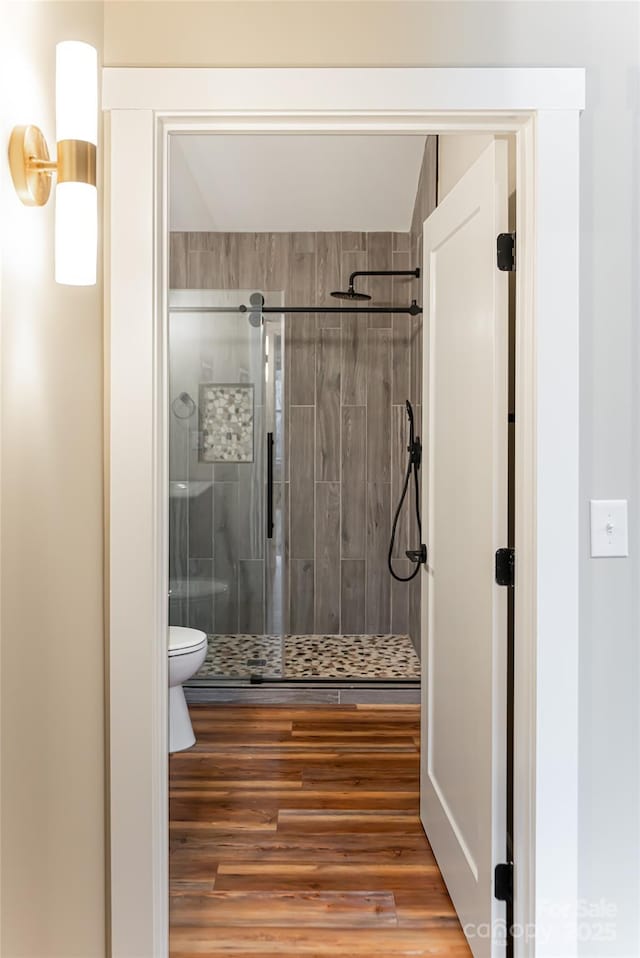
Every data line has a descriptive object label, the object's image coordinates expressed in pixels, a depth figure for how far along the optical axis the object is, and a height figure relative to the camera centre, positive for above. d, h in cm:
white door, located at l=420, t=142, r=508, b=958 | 155 -17
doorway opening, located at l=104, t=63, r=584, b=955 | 140 +25
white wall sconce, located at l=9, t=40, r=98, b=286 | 100 +48
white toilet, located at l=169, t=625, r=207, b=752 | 269 -78
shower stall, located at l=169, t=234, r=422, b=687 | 334 +4
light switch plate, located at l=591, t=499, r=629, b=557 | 144 -11
